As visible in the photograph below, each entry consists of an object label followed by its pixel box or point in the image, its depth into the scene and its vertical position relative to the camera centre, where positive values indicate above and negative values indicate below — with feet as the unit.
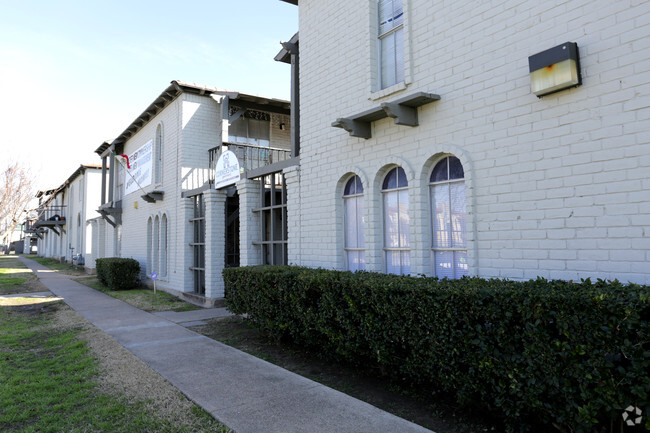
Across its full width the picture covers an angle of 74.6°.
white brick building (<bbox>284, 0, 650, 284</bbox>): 13.37 +3.79
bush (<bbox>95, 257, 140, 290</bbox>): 50.65 -3.50
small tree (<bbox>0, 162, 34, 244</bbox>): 75.82 +9.18
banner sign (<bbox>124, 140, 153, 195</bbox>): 51.92 +9.84
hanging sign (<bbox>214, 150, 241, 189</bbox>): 34.81 +6.04
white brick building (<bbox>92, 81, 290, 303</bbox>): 38.50 +6.85
